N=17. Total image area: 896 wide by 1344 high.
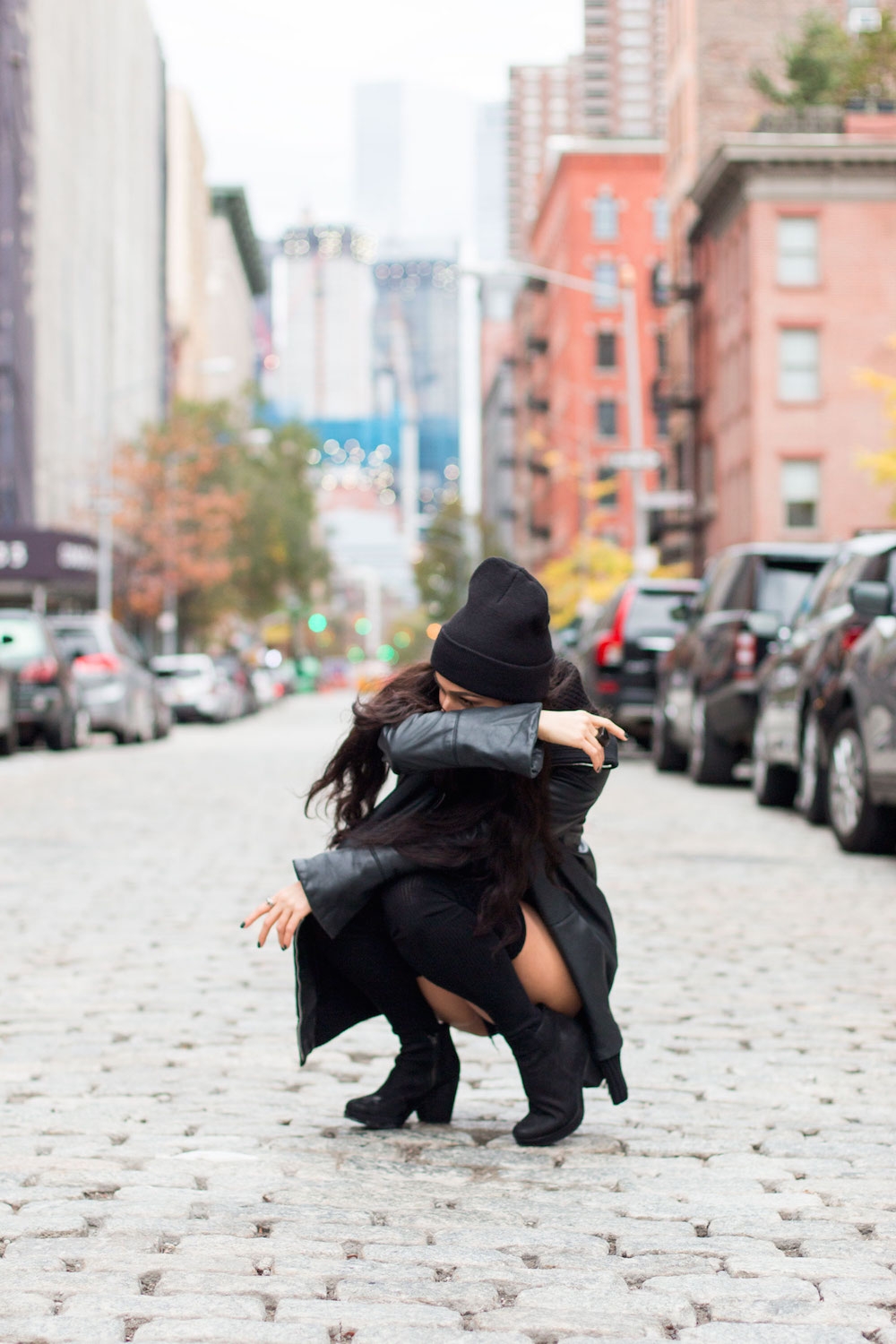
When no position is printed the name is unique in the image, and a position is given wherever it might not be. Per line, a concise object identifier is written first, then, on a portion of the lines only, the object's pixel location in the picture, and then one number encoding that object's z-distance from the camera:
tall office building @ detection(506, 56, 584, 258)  172.91
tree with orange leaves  61.19
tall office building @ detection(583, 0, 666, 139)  150.12
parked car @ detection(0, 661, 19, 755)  22.59
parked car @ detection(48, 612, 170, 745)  28.38
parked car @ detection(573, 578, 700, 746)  22.08
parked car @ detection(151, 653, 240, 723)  42.03
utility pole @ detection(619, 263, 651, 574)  39.31
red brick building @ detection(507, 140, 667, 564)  83.62
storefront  45.72
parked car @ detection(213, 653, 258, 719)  46.31
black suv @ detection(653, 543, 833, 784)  16.73
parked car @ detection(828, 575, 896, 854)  10.85
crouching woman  4.32
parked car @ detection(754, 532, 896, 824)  12.27
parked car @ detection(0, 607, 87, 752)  24.44
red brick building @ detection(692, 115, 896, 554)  51.25
